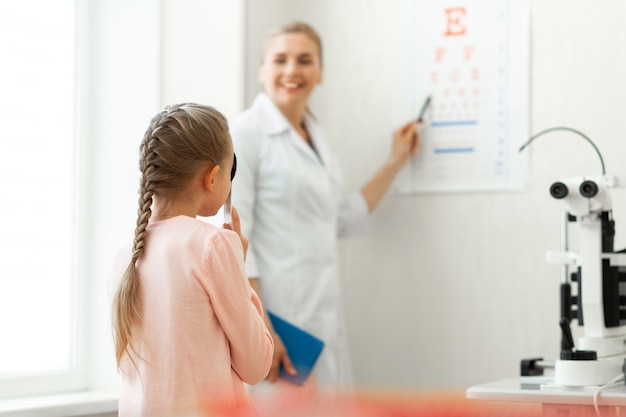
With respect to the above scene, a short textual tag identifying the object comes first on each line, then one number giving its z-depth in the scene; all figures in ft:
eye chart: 9.77
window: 8.72
